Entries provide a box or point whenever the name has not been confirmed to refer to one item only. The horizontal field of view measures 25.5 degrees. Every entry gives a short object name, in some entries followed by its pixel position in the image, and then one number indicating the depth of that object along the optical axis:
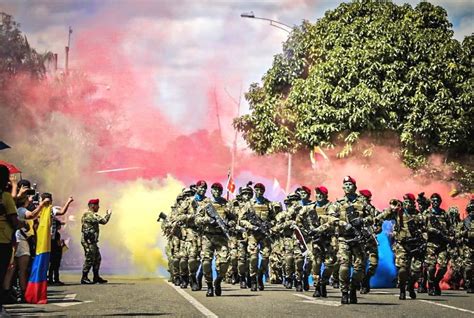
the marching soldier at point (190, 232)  21.02
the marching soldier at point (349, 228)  17.95
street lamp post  43.16
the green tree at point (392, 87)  38.22
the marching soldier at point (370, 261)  22.17
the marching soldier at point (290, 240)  23.25
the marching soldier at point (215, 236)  19.66
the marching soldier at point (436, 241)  21.91
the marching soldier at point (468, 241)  23.57
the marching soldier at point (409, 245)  20.08
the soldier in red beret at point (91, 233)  25.84
